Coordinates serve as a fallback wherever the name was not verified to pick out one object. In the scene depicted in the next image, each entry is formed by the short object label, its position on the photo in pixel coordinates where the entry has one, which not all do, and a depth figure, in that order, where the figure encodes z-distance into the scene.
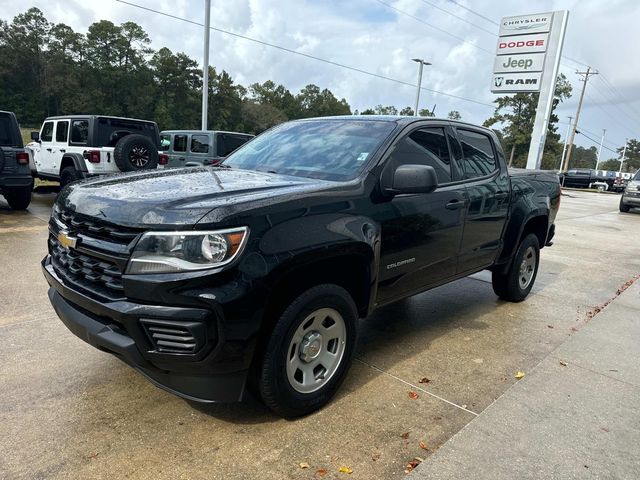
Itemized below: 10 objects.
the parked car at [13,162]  8.47
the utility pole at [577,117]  56.88
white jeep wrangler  9.83
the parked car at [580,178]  37.91
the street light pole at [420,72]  35.84
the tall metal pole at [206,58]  17.95
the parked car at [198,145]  12.43
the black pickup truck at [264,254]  2.26
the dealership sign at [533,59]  20.28
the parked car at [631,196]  17.70
